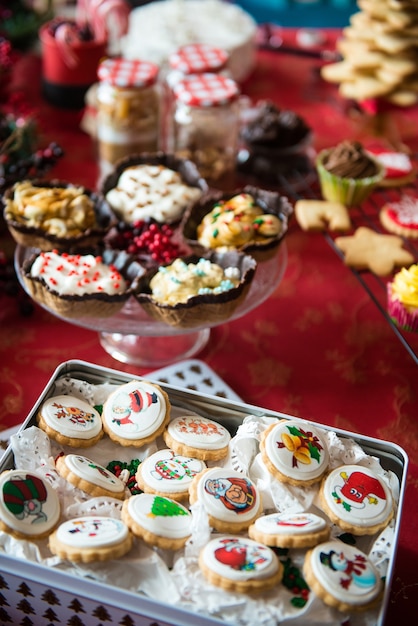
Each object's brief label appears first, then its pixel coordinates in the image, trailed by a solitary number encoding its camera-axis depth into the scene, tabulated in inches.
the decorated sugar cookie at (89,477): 36.9
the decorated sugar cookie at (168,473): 37.4
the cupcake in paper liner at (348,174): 68.7
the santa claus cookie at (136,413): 40.4
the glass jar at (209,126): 70.6
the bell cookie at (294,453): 38.3
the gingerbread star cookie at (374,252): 59.8
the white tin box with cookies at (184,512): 32.6
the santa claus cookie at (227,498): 35.5
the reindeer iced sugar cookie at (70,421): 39.3
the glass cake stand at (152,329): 52.2
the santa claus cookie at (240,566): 32.4
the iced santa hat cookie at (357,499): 36.3
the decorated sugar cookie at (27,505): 33.7
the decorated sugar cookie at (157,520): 34.5
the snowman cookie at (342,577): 32.4
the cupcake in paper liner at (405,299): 54.2
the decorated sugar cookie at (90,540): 32.7
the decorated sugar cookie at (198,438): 39.6
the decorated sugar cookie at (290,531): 34.3
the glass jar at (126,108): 70.9
